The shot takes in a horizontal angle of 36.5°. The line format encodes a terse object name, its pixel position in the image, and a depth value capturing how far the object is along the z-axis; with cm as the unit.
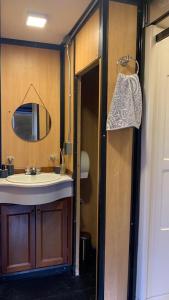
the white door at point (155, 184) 179
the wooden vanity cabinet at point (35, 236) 242
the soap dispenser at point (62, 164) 268
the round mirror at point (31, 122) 268
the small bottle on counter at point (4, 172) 251
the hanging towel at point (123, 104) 171
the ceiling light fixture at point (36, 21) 209
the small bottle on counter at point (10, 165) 260
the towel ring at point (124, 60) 176
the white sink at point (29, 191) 225
